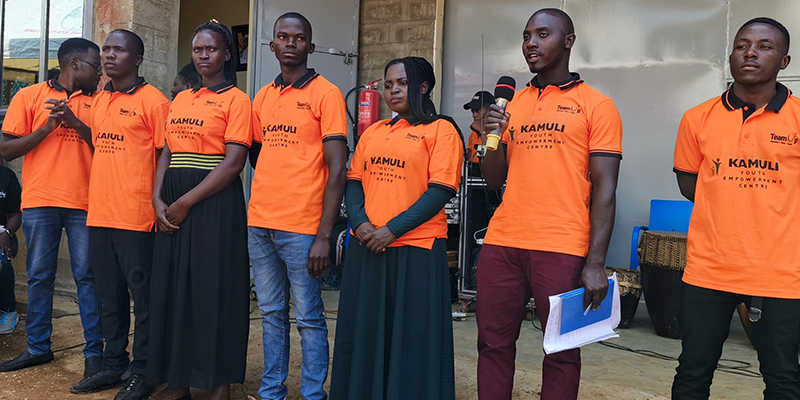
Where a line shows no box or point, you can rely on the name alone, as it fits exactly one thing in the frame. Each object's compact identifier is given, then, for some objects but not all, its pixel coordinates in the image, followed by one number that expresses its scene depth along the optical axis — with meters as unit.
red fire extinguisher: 7.21
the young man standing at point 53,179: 3.97
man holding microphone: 2.62
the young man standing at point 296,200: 3.21
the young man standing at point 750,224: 2.51
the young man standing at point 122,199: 3.64
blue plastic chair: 5.75
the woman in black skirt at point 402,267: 2.91
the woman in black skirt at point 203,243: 3.29
